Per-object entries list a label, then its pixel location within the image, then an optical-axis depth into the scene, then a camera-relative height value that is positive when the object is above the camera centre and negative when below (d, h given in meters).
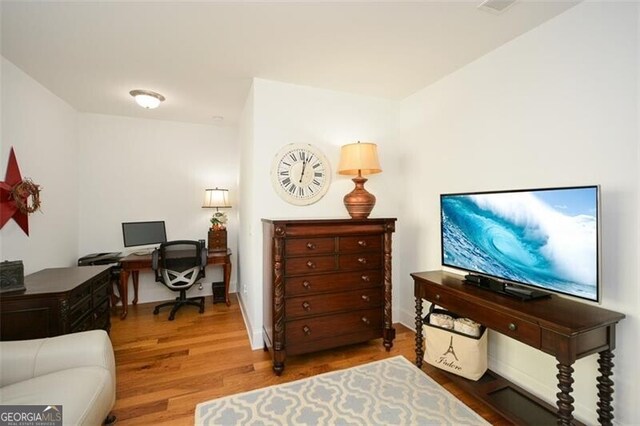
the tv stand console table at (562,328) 1.35 -0.64
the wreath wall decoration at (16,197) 2.27 +0.14
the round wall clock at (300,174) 2.71 +0.38
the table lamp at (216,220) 3.96 -0.11
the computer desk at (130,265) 3.32 -0.65
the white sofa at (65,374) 1.23 -0.81
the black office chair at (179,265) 3.29 -0.64
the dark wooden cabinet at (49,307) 1.85 -0.67
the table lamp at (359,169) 2.56 +0.40
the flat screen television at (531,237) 1.48 -0.17
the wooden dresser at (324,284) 2.22 -0.62
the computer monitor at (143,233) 3.62 -0.28
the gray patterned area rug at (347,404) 1.72 -1.29
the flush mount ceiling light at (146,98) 2.88 +1.20
